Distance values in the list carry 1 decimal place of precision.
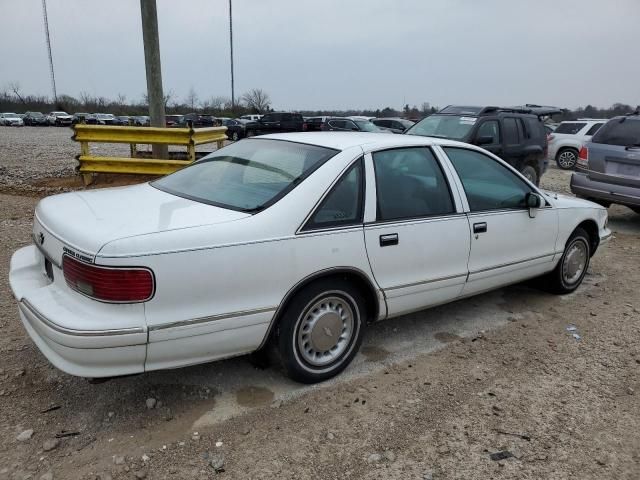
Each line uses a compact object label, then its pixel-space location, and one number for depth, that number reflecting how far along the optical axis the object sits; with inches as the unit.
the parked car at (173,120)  1339.1
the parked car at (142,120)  1676.9
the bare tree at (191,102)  2919.5
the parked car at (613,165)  296.7
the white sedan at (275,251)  99.2
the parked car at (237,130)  1305.4
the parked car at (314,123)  1058.3
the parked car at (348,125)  830.5
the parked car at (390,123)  1023.7
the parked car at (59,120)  2043.6
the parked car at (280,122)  1151.6
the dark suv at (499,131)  388.2
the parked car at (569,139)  637.9
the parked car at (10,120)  1923.0
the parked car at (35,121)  2059.5
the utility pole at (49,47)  2245.3
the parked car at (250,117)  1626.0
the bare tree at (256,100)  2610.7
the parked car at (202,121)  1347.4
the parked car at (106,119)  1844.0
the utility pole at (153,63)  318.3
